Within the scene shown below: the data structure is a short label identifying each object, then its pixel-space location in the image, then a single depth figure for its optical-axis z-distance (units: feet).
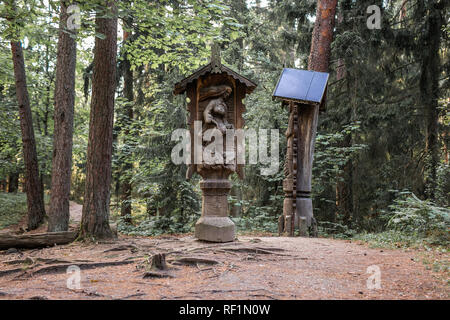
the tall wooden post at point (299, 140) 26.91
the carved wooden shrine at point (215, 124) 21.90
